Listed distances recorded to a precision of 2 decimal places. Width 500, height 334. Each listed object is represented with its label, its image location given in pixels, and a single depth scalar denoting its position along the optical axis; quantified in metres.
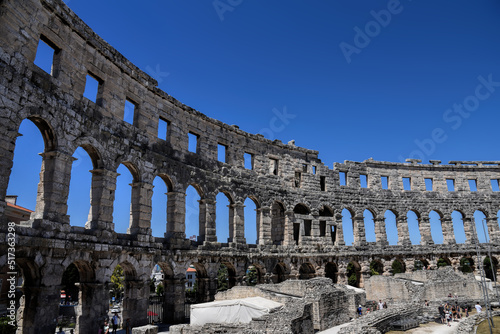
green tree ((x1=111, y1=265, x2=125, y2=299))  42.72
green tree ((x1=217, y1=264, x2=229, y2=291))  51.32
